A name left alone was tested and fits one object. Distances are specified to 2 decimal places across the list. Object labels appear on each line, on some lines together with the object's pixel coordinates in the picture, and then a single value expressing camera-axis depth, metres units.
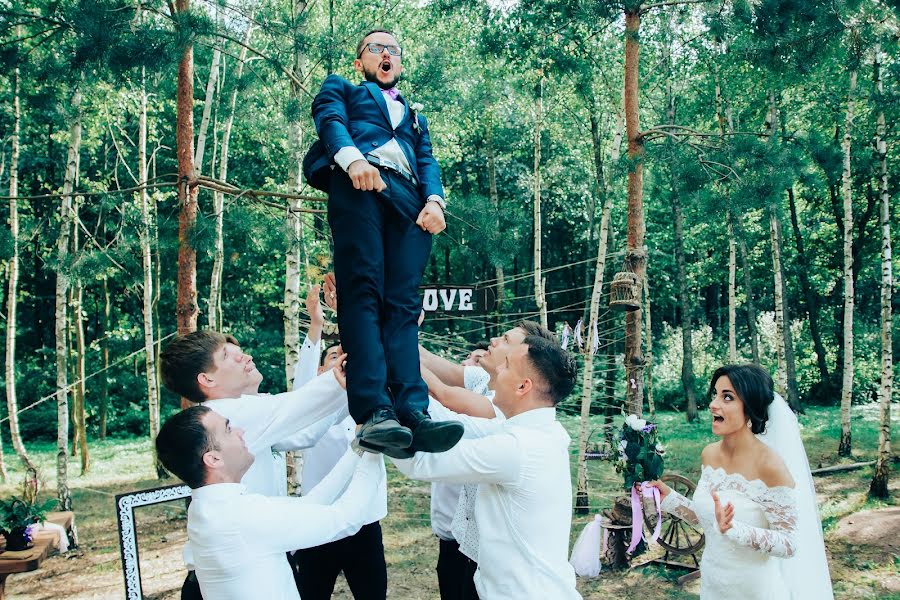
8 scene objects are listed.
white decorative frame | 4.00
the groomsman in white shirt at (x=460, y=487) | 2.49
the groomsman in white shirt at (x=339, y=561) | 3.16
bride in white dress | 2.91
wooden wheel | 6.19
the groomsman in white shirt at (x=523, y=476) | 2.16
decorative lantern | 7.12
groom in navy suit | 2.08
